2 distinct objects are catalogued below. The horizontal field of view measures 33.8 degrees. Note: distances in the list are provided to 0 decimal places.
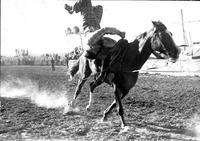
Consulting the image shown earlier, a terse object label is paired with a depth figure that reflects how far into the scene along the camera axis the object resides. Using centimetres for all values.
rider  1003
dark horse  717
